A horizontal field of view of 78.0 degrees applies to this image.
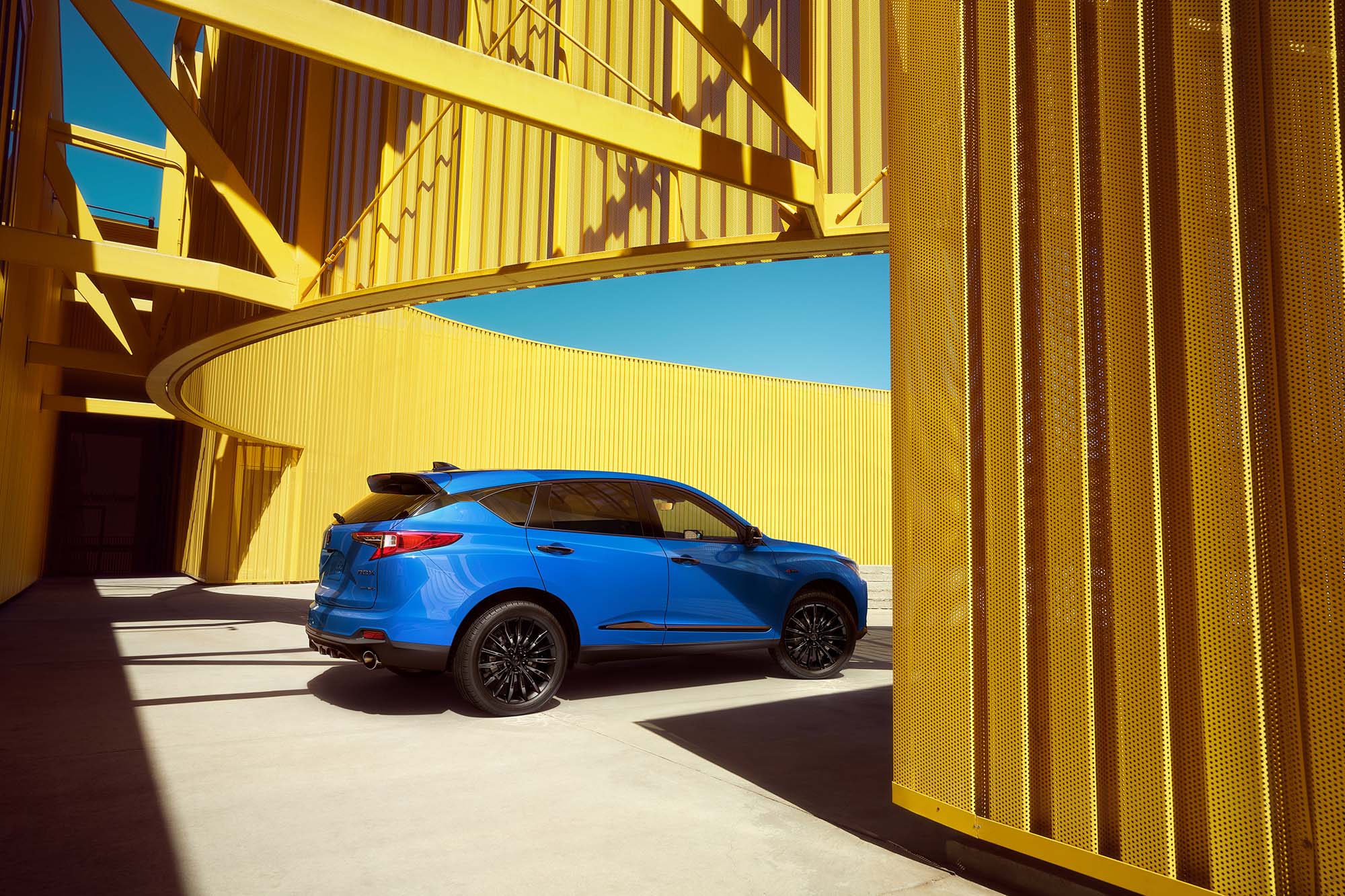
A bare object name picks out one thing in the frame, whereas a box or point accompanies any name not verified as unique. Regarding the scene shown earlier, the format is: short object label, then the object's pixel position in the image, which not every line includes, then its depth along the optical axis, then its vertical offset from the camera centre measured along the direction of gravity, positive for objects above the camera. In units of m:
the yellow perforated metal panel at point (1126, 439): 2.22 +0.29
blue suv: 5.09 -0.41
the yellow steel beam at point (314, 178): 7.32 +2.98
